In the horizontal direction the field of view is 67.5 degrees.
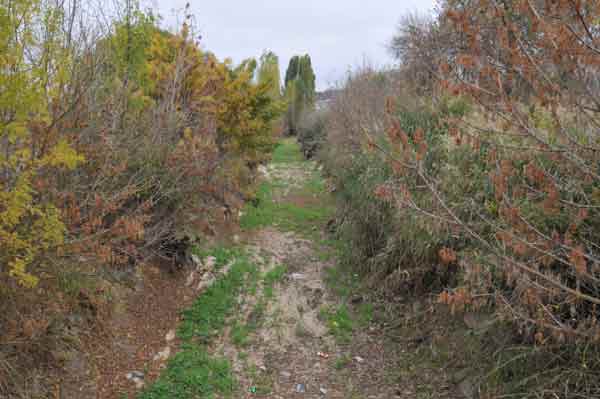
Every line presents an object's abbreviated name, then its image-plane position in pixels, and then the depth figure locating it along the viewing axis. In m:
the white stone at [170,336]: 4.88
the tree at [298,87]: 31.67
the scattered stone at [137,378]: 4.01
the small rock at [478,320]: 3.62
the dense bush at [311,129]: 20.58
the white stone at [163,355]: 4.47
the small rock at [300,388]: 4.21
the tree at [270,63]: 23.04
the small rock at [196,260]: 6.59
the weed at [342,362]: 4.58
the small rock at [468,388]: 3.61
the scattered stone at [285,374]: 4.43
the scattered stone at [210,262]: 6.66
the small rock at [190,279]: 6.13
